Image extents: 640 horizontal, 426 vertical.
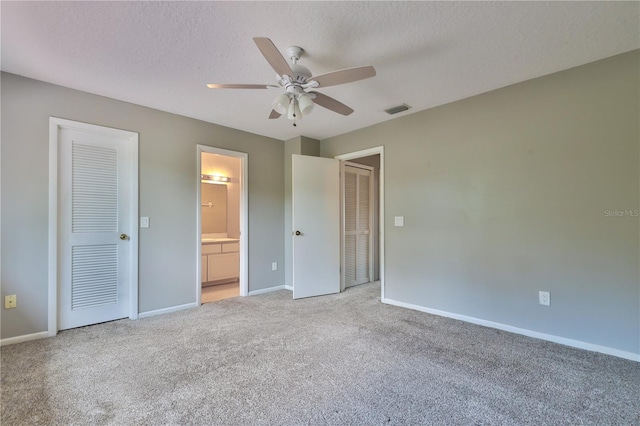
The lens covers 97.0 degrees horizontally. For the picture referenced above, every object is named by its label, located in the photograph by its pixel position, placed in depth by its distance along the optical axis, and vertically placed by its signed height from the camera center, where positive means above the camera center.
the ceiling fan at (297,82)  1.76 +0.95
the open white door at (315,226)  3.98 -0.11
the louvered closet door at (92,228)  2.75 -0.09
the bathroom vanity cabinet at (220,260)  4.53 -0.69
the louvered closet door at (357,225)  4.58 -0.12
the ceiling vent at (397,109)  3.22 +1.27
